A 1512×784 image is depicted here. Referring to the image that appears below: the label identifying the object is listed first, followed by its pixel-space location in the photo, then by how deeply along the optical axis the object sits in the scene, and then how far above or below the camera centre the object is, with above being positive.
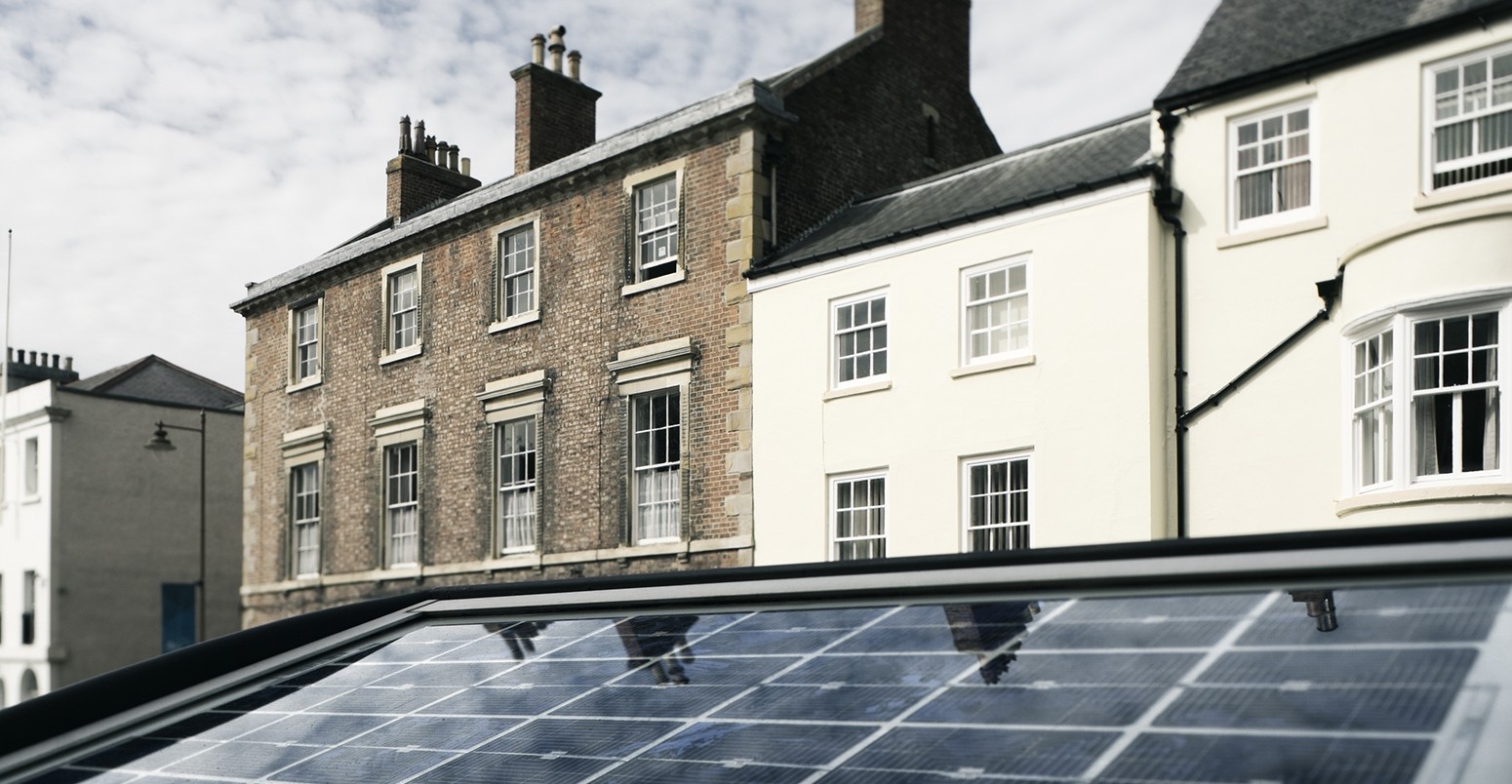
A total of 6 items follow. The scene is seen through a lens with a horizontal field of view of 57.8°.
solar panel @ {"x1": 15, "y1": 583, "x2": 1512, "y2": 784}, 2.40 -0.56
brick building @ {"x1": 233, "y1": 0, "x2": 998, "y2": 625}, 22.44 +2.13
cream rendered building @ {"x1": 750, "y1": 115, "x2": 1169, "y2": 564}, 17.61 +1.07
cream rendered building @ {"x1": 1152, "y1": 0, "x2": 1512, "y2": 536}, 14.91 +2.08
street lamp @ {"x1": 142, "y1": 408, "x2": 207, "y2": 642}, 30.56 +0.09
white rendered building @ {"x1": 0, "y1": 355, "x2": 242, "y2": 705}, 40.12 -2.57
